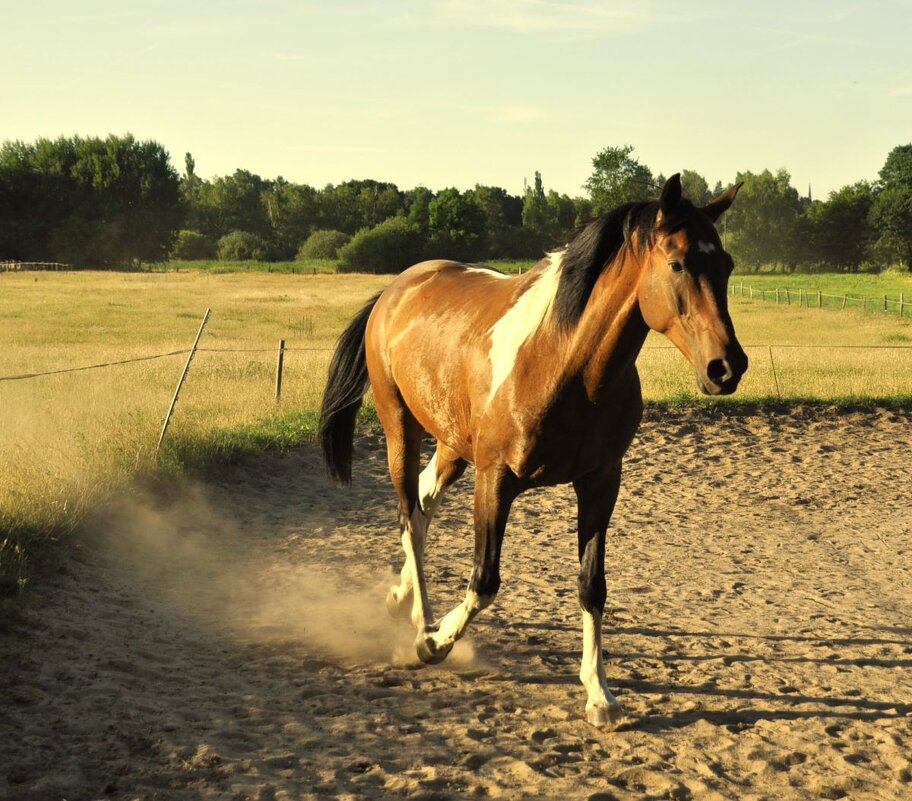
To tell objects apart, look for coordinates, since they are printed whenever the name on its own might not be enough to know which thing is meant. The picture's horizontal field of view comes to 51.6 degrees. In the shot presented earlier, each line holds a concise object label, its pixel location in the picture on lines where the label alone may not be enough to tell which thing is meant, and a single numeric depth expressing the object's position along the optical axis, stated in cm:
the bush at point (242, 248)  7731
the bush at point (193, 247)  8294
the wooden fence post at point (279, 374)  1246
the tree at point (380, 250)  6050
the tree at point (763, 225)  9076
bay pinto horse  376
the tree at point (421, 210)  6750
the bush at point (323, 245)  7238
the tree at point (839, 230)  8244
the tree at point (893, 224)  7356
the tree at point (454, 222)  6594
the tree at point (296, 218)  8688
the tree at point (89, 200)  6706
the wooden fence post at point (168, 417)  904
